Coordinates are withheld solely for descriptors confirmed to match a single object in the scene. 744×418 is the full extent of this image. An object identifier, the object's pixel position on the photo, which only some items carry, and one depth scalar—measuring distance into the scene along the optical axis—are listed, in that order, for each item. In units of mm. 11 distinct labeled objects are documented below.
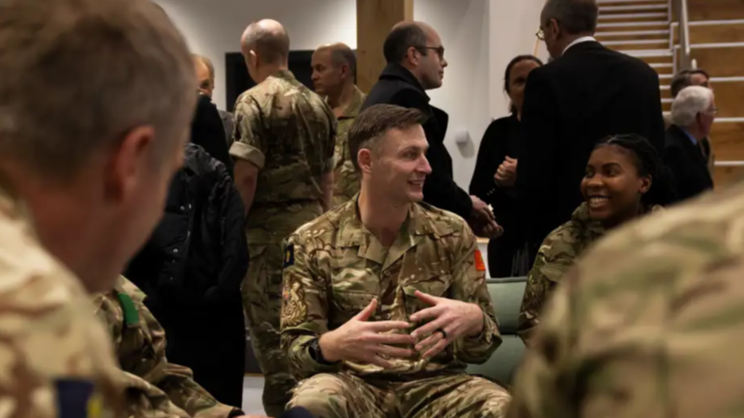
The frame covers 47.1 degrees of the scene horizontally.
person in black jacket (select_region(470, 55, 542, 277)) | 3749
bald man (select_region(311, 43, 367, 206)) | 4168
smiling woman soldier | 2551
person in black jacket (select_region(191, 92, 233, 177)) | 3014
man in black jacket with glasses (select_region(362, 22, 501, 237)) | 3322
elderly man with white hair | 3935
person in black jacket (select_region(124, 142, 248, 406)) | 2426
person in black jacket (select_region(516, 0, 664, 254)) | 3020
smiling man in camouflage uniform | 2127
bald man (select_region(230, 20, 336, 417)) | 3537
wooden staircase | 7645
